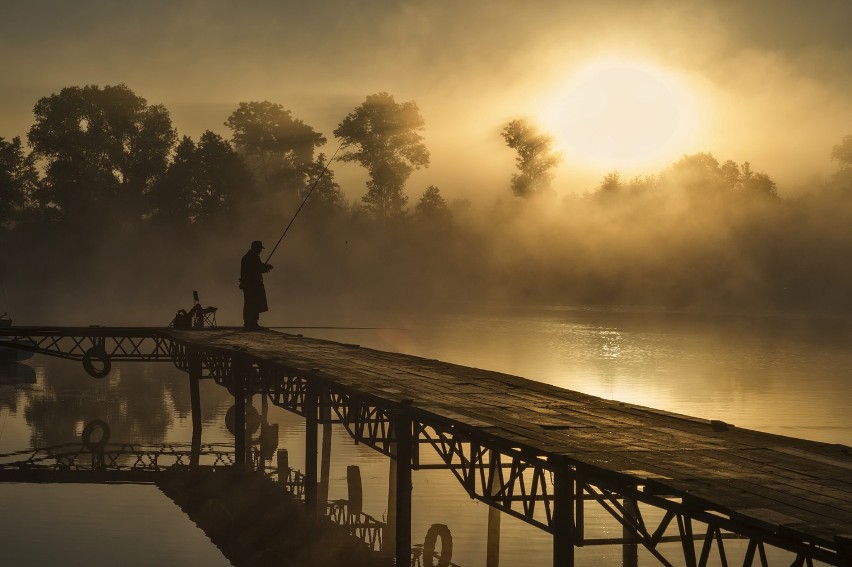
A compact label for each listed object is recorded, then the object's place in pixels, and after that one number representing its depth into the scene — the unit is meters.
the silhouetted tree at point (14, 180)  109.19
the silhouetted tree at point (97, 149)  109.75
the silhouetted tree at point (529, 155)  115.50
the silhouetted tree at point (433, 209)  126.81
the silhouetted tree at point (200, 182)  109.12
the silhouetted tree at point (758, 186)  119.68
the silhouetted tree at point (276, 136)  126.69
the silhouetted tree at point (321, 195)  124.48
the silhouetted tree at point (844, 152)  141.25
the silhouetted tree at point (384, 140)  121.19
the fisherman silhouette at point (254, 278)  33.72
